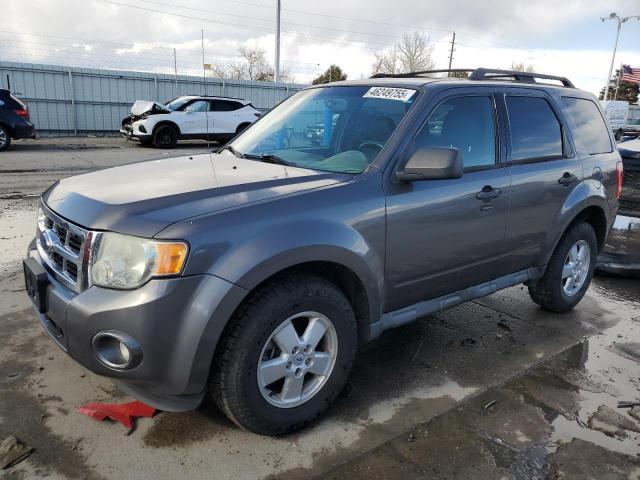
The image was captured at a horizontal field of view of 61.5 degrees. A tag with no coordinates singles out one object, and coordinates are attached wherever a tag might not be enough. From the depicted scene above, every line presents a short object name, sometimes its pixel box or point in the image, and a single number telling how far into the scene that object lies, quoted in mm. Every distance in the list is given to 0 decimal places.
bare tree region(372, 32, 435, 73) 57781
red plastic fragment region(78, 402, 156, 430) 2785
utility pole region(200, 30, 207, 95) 23984
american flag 35281
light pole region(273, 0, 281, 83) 30750
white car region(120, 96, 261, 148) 17375
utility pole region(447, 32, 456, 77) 66500
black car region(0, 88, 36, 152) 13969
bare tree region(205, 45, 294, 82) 61031
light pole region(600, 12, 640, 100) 38216
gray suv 2295
